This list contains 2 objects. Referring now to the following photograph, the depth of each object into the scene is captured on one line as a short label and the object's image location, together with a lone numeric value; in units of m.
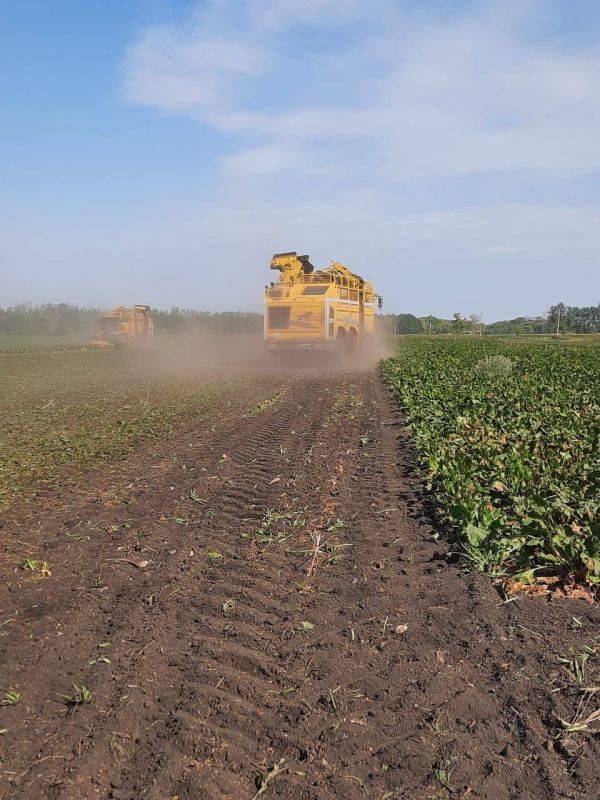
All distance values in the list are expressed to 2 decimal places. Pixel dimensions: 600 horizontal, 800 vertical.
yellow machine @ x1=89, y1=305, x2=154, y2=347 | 41.28
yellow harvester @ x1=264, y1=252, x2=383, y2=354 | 22.95
